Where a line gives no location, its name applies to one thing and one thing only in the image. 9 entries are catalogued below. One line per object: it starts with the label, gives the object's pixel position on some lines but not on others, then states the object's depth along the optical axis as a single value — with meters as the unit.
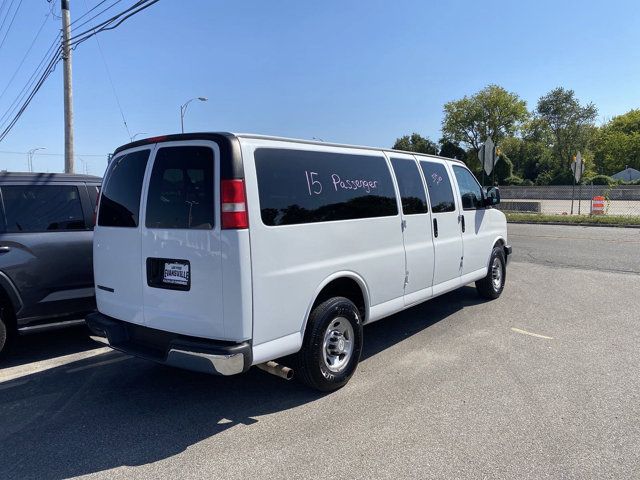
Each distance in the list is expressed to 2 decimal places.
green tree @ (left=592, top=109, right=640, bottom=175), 69.50
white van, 3.42
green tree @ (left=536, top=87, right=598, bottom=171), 81.12
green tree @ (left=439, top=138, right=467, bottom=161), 75.16
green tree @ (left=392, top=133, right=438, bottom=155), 79.62
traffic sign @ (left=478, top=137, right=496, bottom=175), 19.59
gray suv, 4.89
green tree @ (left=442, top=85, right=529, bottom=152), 75.88
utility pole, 13.09
